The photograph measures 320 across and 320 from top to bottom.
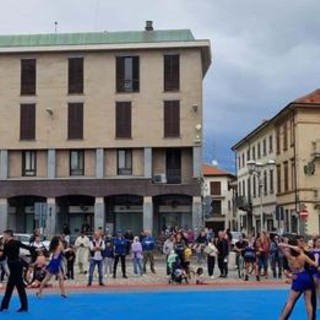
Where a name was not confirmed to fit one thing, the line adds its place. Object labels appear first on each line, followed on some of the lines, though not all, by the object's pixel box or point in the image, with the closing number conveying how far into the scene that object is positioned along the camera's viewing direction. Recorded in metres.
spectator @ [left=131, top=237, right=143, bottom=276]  27.38
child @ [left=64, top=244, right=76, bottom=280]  25.77
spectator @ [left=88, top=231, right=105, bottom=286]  24.02
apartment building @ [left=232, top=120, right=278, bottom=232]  65.31
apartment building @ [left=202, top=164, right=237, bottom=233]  95.06
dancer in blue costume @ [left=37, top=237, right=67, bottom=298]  19.62
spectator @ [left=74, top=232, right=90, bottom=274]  26.95
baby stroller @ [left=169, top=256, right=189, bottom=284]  24.86
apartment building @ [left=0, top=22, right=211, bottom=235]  49.47
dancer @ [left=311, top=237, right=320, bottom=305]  16.51
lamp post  38.26
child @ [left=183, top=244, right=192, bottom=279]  25.59
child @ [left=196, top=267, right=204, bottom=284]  24.92
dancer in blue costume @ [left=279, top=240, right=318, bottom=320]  12.84
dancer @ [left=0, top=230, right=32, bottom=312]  16.29
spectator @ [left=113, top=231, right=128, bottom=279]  27.05
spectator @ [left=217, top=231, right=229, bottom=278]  27.14
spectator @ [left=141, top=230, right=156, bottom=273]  28.59
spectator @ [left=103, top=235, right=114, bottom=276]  27.53
